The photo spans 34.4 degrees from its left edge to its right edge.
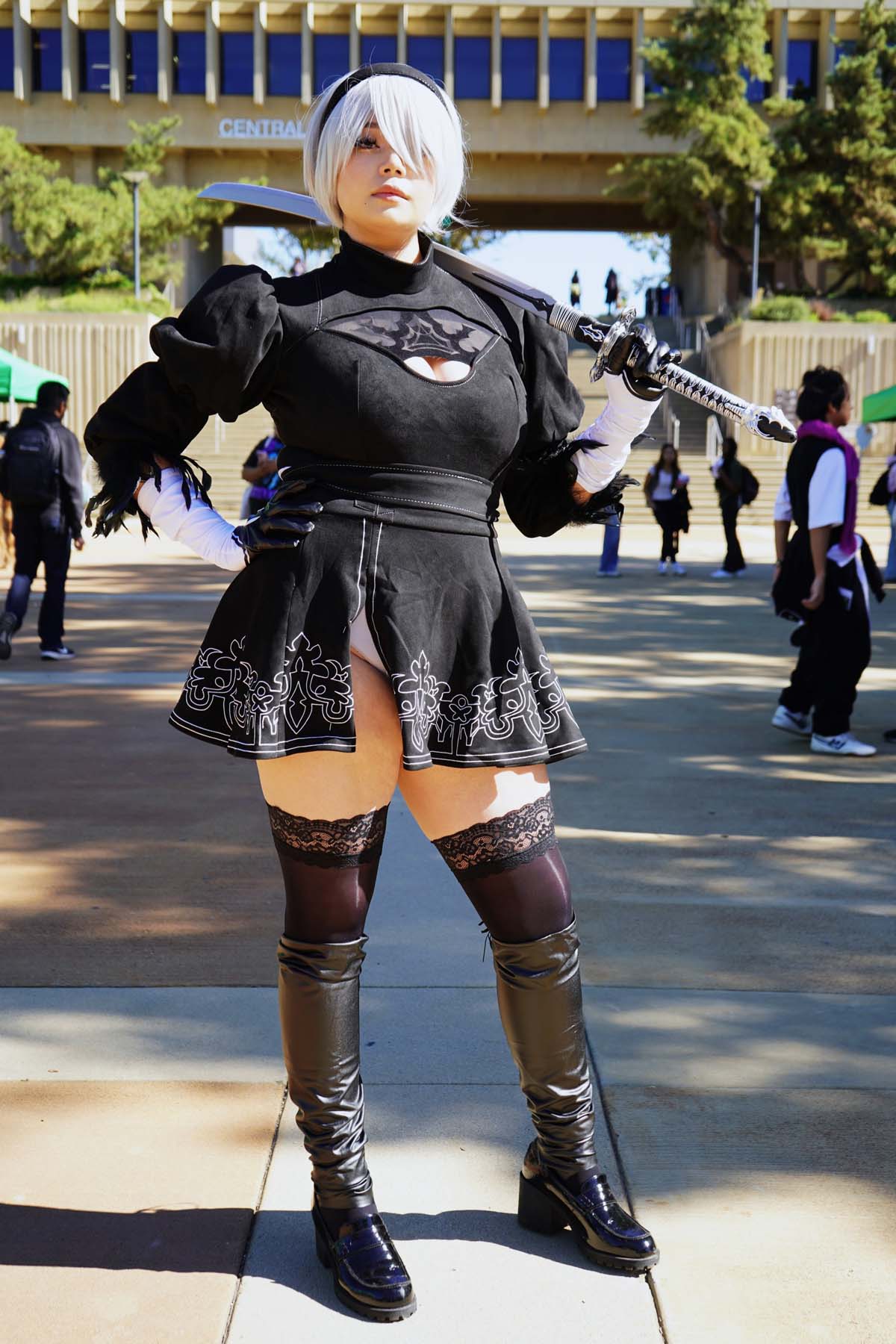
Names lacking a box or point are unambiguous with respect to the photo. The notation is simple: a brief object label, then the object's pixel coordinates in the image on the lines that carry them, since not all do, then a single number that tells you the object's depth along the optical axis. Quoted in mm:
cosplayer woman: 2361
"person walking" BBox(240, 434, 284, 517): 10445
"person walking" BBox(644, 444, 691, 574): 16516
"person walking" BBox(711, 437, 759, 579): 16484
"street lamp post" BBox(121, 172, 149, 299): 38031
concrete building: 47125
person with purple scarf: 6840
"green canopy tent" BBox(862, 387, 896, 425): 16766
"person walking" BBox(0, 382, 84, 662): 9586
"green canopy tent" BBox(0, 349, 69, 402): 16406
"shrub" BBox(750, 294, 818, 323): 36062
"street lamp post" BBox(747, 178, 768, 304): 39625
